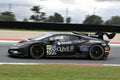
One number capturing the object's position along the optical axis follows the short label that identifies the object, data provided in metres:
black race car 15.34
